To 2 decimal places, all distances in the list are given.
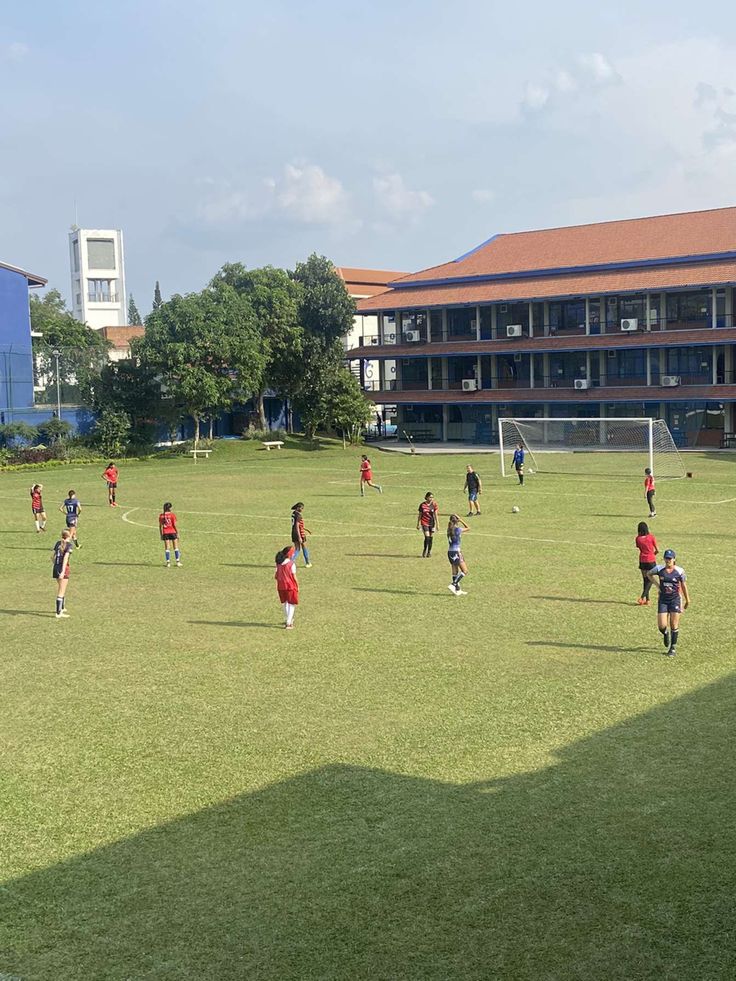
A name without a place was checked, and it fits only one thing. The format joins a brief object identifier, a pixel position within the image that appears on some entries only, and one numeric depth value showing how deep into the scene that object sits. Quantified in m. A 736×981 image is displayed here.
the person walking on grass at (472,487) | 38.19
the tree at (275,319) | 79.31
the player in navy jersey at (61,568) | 23.25
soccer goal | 54.81
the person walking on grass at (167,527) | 28.72
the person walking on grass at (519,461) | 49.38
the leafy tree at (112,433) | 72.38
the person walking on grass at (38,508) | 36.53
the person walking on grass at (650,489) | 36.09
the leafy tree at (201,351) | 71.19
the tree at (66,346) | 90.62
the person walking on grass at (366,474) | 45.59
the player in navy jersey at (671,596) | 18.78
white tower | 168.38
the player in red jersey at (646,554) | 22.95
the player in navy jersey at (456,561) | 24.62
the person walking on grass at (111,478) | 43.22
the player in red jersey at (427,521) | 29.67
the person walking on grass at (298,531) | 27.92
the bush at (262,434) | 79.69
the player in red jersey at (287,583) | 21.28
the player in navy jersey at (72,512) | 32.38
